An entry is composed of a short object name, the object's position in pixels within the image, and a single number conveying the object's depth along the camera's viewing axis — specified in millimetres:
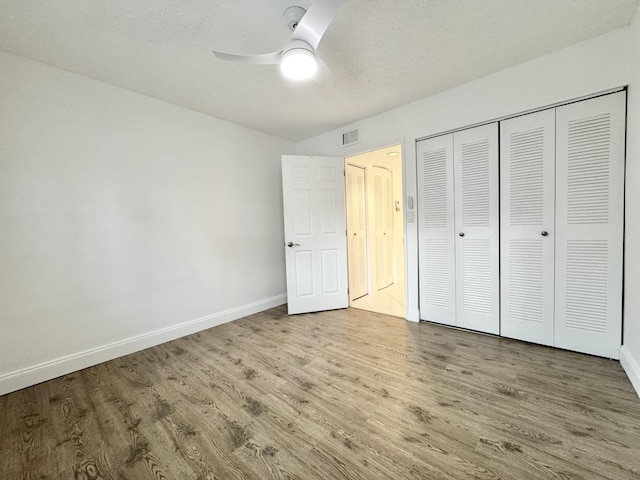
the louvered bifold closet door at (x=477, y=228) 2424
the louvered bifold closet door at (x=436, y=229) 2674
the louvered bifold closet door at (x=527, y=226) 2156
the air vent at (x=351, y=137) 3307
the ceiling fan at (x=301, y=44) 1287
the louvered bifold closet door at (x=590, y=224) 1908
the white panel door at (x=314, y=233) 3402
